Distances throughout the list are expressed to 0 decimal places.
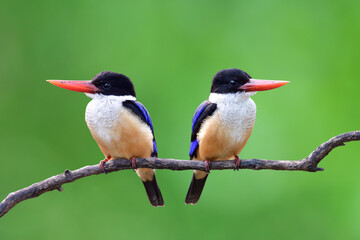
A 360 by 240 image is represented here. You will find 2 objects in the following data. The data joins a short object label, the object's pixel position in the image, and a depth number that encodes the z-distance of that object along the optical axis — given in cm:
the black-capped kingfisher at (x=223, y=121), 734
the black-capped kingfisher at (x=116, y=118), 714
